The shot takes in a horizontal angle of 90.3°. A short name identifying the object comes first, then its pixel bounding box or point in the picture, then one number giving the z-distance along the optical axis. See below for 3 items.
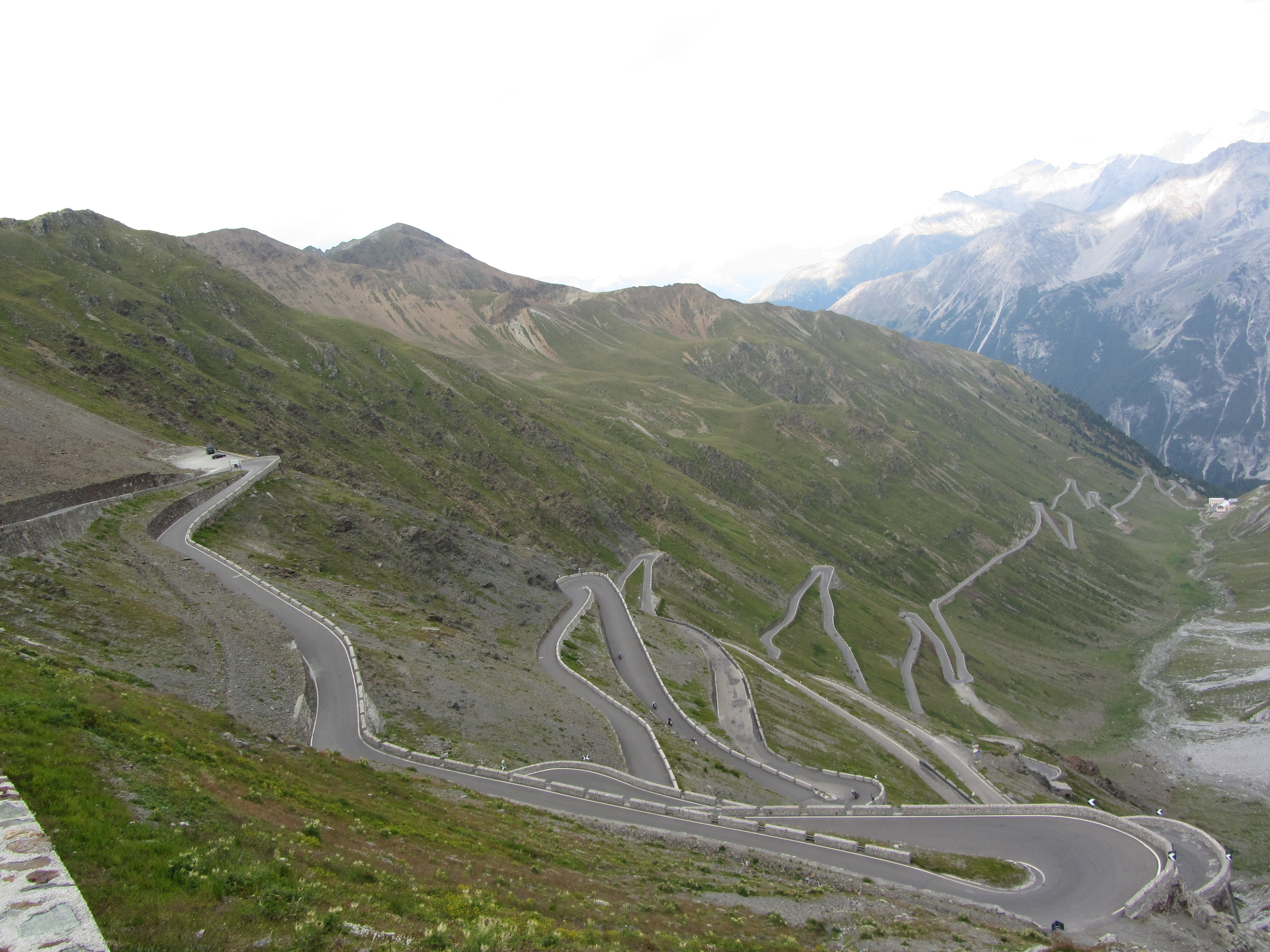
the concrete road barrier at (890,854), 36.66
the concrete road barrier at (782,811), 42.66
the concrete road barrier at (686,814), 37.94
